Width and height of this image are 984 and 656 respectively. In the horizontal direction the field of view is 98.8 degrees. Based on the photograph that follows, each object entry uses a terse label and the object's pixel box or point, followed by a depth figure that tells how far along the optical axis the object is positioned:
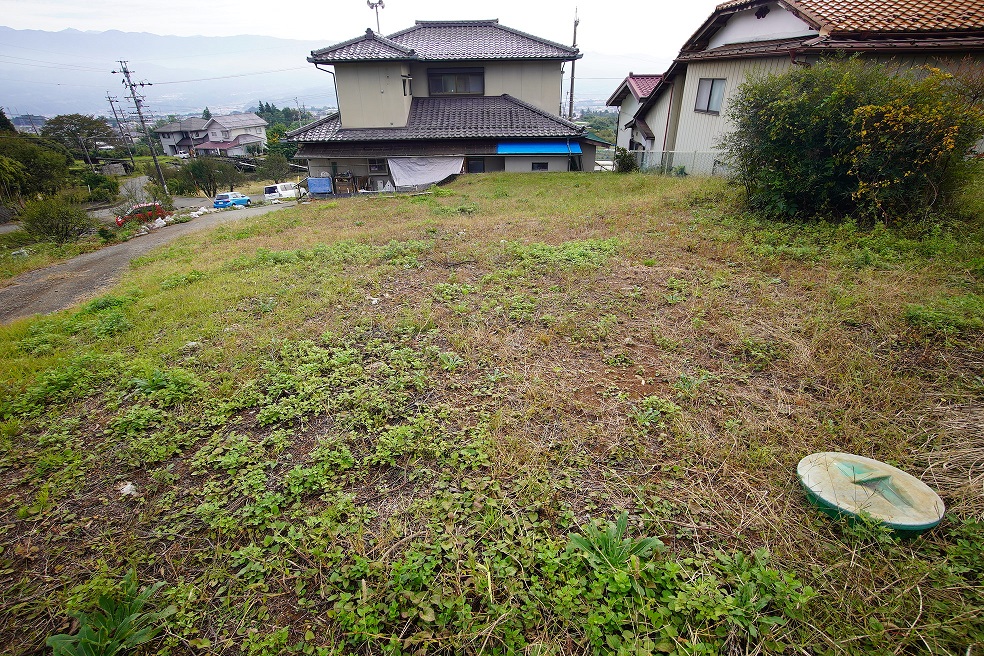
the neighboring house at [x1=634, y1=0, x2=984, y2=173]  8.02
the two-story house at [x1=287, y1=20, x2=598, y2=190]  18.55
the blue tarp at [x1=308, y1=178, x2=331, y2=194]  19.64
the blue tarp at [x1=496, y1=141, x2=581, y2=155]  18.69
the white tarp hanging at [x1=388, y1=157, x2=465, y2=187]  19.00
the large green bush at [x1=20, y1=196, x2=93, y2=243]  13.98
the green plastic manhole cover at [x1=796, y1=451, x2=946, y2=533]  2.10
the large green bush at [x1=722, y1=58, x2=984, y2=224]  5.16
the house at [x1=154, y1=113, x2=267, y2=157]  54.81
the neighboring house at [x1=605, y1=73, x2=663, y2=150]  19.27
